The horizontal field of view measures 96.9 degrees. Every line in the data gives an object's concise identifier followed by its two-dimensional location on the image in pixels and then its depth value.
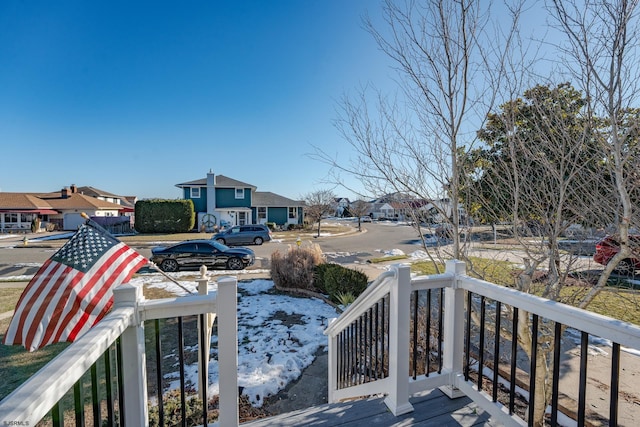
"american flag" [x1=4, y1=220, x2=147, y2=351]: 2.16
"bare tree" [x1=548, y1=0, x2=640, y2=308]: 2.16
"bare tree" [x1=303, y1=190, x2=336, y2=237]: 25.70
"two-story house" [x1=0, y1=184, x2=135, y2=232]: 24.83
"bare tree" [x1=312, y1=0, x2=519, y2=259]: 3.02
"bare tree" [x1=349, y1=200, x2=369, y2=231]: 22.49
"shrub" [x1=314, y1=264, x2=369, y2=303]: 6.85
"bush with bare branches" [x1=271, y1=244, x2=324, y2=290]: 8.38
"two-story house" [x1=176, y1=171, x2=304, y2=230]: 26.25
